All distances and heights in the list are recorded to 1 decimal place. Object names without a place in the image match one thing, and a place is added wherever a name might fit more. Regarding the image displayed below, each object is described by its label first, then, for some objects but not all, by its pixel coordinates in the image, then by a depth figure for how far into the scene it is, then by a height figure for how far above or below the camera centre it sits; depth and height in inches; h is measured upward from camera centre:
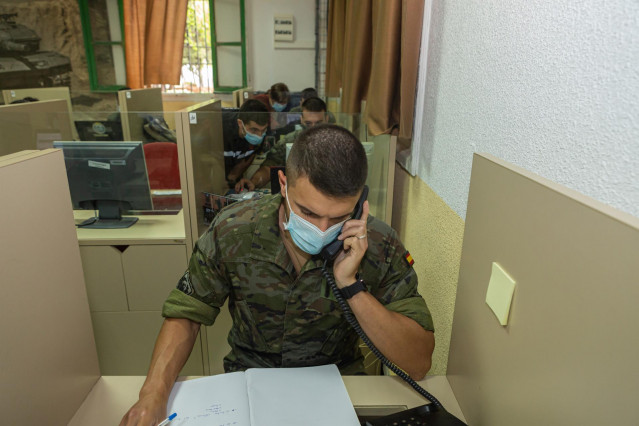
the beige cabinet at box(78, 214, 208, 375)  79.6 -39.6
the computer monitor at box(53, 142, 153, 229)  82.0 -20.7
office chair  107.7 -24.1
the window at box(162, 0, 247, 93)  252.8 +13.1
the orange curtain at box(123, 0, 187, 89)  241.4 +16.4
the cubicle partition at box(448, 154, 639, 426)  17.7 -11.5
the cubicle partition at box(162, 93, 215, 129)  264.2 -16.5
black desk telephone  31.5 -24.5
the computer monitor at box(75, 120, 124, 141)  118.1 -16.5
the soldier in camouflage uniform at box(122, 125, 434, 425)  38.8 -20.8
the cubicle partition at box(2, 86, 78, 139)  166.6 -10.5
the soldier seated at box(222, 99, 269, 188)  100.4 -15.7
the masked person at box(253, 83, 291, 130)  203.3 -12.2
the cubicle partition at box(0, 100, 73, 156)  96.5 -13.6
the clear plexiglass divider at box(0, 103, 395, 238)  78.2 -17.0
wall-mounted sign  252.2 +24.9
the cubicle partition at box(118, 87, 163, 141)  116.9 -13.4
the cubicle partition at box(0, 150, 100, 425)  29.2 -17.1
